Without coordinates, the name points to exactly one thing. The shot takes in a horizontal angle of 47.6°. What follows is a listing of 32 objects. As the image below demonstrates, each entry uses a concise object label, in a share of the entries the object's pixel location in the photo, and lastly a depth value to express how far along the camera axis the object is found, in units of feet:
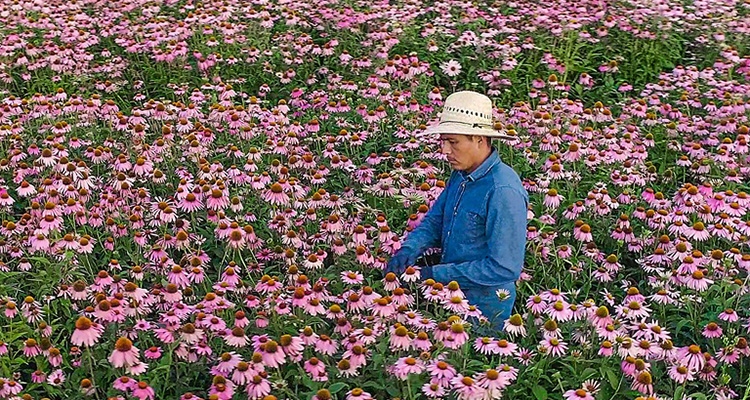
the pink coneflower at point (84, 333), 9.95
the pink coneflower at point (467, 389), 9.03
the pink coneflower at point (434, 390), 9.23
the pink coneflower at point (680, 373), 10.03
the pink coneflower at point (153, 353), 10.28
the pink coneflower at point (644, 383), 9.69
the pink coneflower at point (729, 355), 10.78
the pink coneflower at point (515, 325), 10.57
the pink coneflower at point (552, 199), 14.32
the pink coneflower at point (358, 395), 9.21
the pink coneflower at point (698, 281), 11.83
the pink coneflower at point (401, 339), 9.91
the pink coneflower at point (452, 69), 20.73
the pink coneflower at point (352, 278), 11.84
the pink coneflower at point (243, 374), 9.50
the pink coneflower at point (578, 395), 9.46
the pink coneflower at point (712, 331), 11.32
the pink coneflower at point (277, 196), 14.01
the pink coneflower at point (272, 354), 9.73
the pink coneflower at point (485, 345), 10.05
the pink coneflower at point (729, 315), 11.37
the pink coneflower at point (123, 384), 9.66
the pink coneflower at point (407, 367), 9.44
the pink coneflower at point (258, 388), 9.36
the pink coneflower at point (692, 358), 10.25
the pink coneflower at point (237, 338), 10.39
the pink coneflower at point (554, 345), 10.30
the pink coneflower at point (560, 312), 10.87
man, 11.51
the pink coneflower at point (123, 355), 9.79
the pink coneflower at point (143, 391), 9.53
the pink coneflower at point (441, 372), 9.39
